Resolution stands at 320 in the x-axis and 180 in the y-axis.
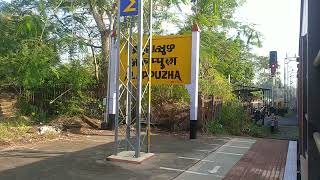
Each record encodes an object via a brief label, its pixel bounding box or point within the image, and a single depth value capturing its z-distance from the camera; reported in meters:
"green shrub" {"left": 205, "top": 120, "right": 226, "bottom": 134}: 14.16
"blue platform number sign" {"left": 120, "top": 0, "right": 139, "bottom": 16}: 8.38
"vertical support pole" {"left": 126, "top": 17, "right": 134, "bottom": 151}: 8.75
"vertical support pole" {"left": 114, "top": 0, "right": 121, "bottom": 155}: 8.65
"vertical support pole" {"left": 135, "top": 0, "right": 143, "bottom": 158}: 8.38
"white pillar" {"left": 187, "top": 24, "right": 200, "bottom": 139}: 11.41
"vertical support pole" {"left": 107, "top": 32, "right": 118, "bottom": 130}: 14.08
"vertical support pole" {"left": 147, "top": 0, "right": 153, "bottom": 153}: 8.58
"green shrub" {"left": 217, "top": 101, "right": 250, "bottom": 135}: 15.04
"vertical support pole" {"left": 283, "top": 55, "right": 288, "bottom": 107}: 59.56
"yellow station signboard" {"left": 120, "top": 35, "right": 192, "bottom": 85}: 10.93
